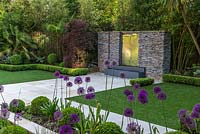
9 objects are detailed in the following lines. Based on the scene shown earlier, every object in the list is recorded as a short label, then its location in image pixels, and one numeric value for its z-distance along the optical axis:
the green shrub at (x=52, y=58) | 14.83
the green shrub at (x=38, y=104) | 5.53
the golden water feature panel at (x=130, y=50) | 12.20
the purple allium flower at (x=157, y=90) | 3.52
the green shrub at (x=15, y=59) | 15.07
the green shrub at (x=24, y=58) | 15.74
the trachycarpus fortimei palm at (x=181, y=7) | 9.73
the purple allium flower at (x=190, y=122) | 2.97
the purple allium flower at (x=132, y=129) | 2.96
